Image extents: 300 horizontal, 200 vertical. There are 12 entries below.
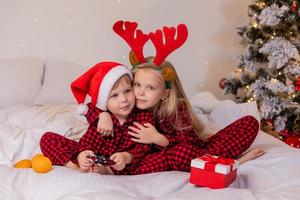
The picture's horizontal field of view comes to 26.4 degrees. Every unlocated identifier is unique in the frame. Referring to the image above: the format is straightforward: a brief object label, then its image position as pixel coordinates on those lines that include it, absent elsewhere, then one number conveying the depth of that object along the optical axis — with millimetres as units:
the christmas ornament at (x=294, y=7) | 3594
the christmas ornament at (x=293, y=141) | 3580
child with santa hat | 2326
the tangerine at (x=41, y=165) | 2176
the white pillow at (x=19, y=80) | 3270
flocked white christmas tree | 3583
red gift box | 2081
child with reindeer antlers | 2362
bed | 2012
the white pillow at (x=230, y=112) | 3009
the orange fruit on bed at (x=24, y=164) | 2339
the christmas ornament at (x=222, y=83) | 3974
